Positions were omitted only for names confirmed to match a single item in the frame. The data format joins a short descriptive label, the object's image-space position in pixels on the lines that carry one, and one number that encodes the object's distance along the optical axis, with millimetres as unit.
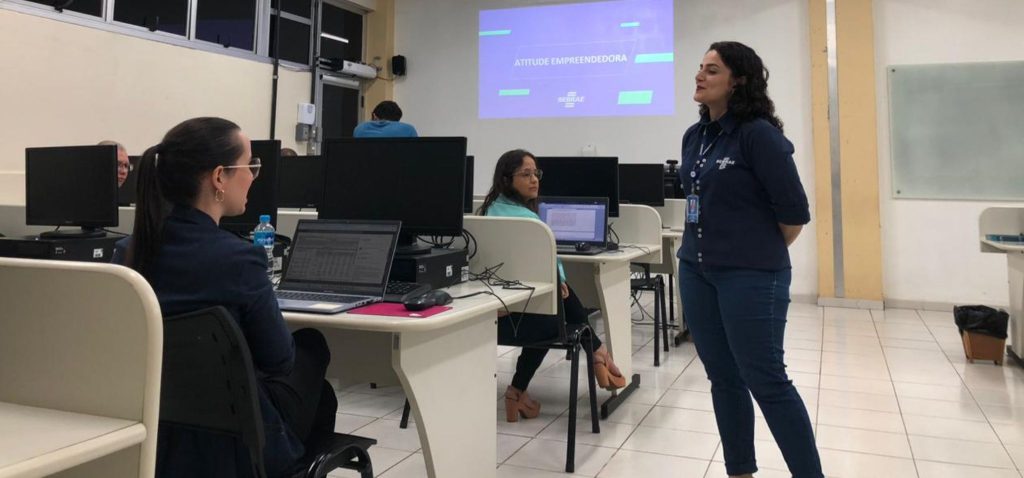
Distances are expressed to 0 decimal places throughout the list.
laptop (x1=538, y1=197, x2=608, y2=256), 3354
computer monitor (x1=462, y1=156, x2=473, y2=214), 2684
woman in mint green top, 2911
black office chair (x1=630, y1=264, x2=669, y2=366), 3978
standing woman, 1771
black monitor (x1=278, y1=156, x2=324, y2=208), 3301
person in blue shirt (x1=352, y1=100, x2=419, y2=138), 4316
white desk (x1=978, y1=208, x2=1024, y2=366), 3686
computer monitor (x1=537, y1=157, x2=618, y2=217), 3617
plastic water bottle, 2320
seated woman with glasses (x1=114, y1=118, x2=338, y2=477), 1196
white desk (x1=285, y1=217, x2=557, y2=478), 1603
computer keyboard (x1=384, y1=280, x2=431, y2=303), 1781
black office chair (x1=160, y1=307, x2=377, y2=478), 1146
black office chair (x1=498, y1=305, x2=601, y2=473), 2422
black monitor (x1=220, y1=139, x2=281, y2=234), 2355
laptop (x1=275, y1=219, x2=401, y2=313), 1830
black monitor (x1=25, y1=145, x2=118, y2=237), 2928
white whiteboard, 5391
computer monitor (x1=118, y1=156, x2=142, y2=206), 3613
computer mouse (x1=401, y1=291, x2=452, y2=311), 1633
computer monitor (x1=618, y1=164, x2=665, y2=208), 4316
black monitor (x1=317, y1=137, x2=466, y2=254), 2109
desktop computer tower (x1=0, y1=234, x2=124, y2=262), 2775
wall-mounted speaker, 7414
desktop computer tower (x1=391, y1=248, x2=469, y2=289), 1994
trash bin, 3773
